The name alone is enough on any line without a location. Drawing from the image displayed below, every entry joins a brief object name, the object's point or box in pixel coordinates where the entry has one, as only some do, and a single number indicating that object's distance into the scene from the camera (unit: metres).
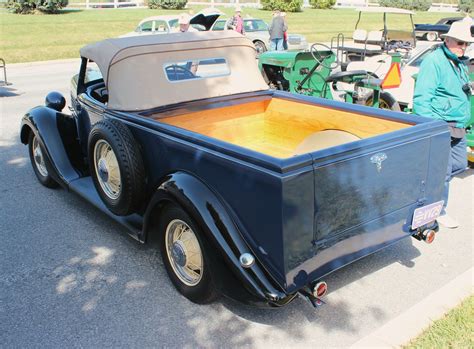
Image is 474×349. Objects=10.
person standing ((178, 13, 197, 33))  10.42
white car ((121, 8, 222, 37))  16.44
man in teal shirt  4.31
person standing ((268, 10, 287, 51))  15.30
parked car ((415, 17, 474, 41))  13.31
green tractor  6.93
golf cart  10.41
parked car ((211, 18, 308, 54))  17.41
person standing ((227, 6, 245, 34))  15.94
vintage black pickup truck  2.78
